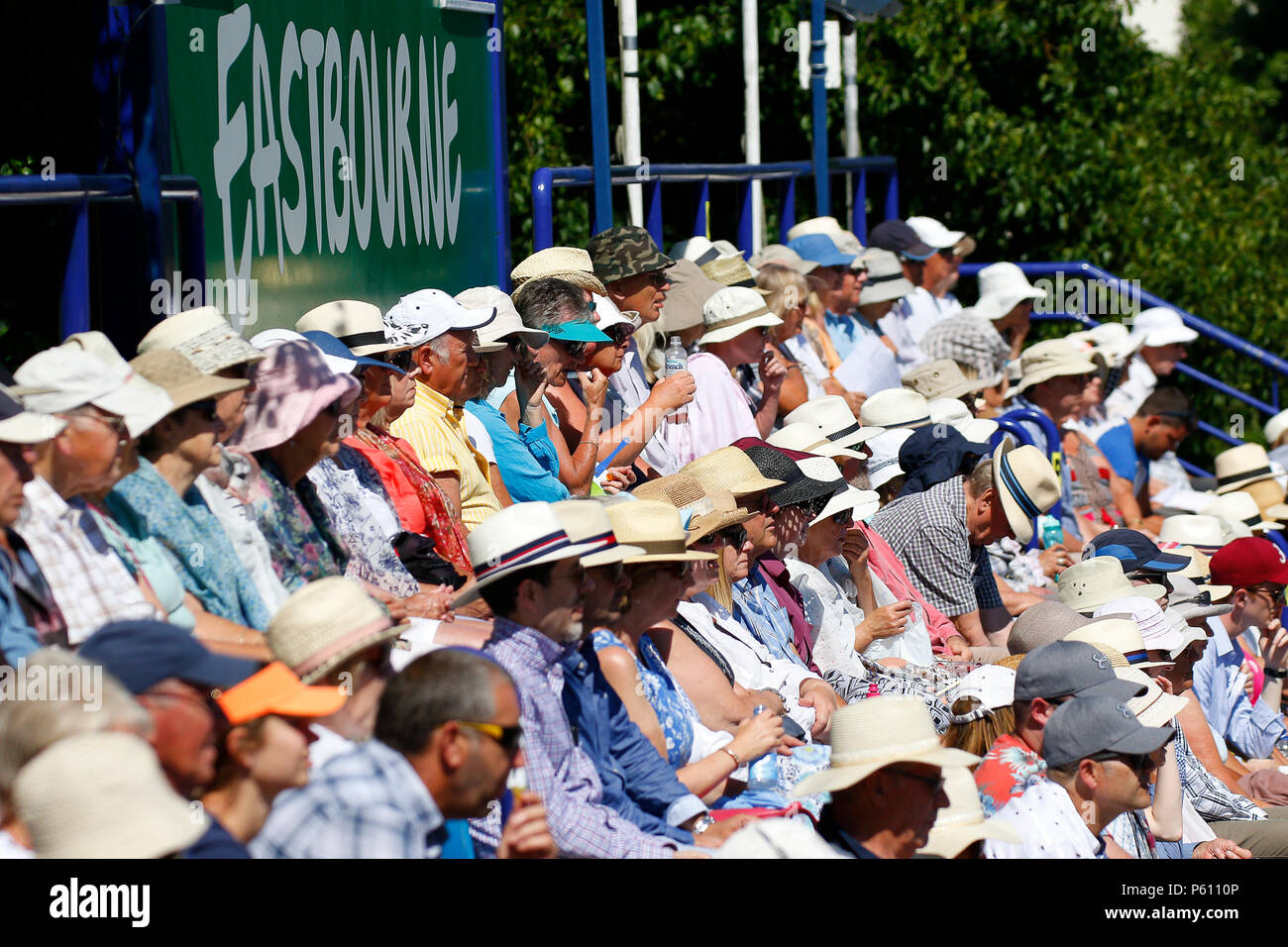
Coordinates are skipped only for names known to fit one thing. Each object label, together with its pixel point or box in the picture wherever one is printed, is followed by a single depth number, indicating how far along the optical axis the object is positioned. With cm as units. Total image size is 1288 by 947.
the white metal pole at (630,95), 1650
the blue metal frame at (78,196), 762
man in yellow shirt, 980
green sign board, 934
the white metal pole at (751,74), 1939
